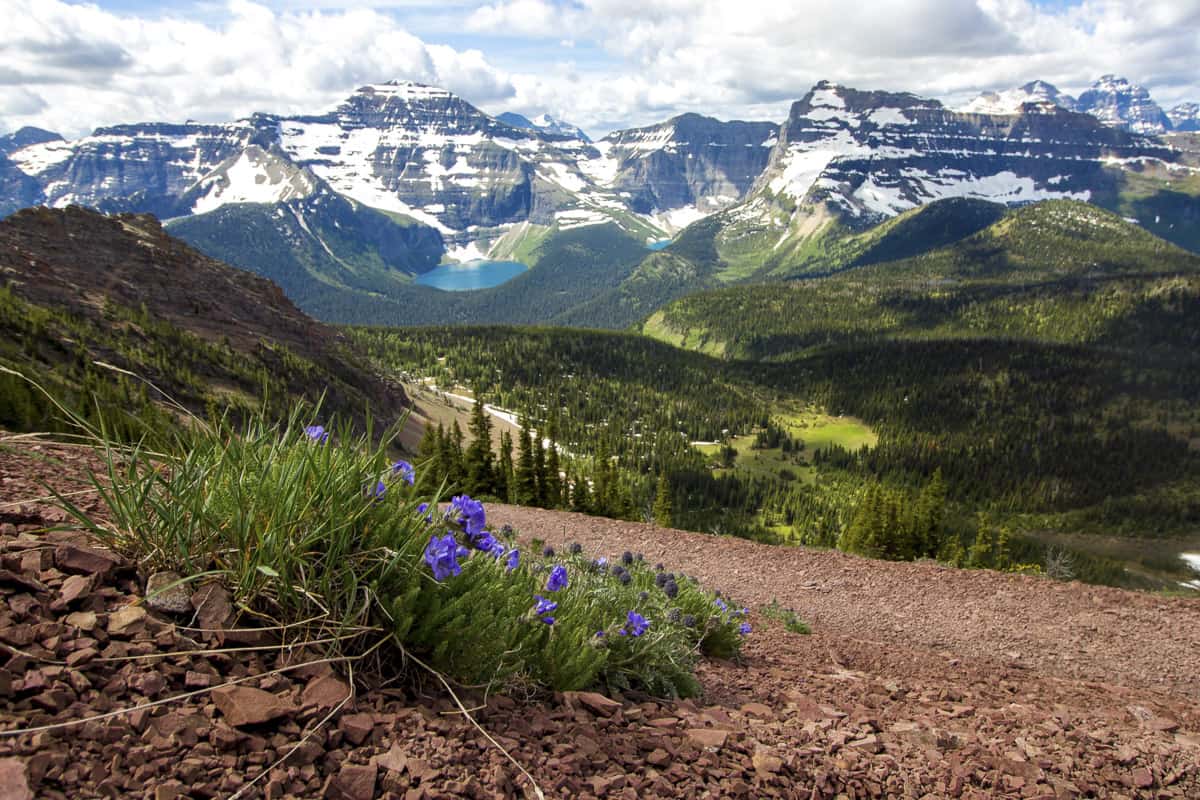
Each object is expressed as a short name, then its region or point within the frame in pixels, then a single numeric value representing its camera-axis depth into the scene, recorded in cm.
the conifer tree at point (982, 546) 5678
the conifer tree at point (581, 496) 4966
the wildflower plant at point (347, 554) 355
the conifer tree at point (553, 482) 5162
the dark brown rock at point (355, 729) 303
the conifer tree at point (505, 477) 5131
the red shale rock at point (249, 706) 285
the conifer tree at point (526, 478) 4888
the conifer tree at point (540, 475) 5206
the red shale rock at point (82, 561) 338
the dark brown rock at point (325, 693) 315
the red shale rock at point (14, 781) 212
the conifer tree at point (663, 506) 5419
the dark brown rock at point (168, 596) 332
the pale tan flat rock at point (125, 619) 308
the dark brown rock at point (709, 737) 412
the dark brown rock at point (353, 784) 274
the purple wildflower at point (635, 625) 507
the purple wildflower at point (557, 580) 473
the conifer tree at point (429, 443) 4829
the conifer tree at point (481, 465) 5003
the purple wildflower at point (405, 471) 444
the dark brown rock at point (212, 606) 336
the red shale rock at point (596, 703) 417
